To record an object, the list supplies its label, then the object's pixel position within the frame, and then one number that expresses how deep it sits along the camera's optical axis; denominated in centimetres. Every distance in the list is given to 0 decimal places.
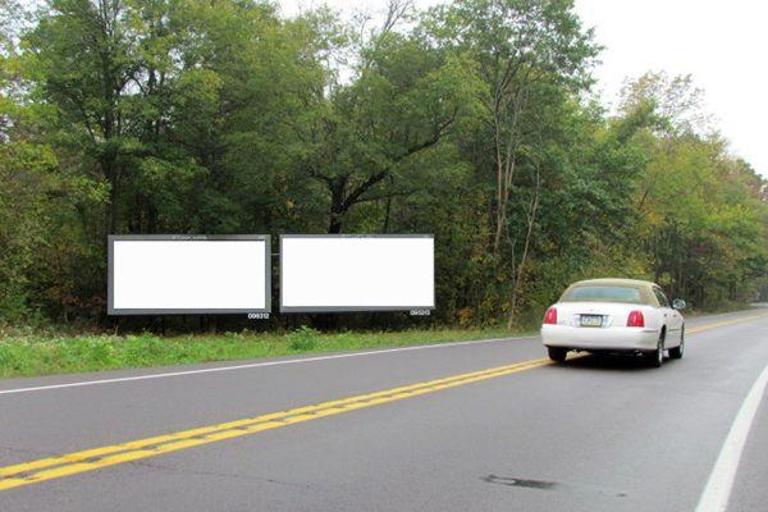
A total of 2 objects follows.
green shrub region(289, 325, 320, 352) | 1802
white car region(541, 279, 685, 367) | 1302
